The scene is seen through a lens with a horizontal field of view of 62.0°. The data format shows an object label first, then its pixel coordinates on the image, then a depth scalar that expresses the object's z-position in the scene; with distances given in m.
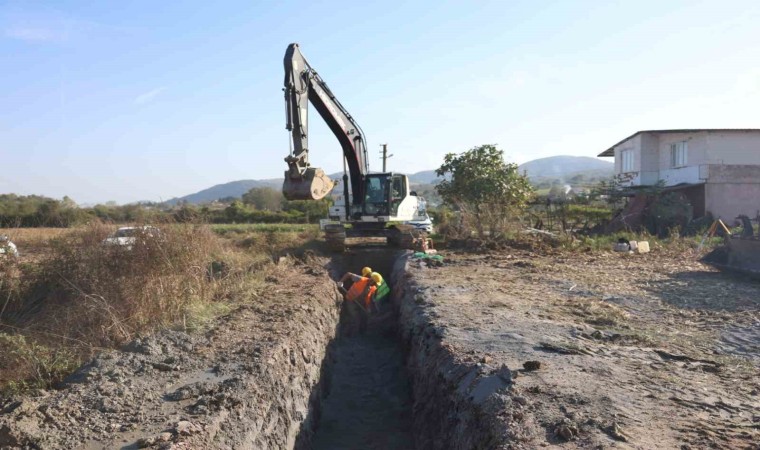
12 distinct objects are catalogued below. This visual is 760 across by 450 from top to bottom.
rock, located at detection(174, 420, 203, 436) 4.54
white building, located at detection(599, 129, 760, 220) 25.38
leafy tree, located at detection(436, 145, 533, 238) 24.38
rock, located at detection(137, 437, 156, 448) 4.32
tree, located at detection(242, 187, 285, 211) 51.73
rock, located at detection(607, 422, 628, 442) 4.25
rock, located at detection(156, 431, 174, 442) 4.39
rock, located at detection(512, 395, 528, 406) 4.88
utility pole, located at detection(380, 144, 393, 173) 40.34
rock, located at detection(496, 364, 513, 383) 5.43
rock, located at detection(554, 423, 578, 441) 4.31
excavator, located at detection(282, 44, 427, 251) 15.44
